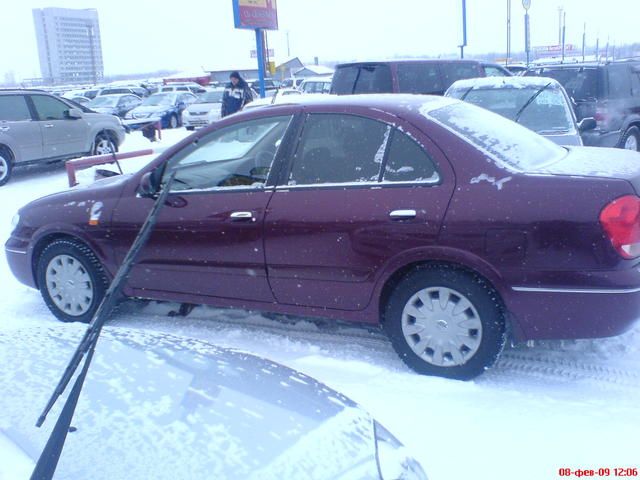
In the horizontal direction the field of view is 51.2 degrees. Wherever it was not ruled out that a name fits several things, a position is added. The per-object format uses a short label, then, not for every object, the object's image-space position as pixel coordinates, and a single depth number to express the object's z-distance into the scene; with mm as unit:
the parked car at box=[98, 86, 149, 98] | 35688
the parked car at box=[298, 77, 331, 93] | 26247
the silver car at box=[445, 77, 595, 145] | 7211
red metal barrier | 8906
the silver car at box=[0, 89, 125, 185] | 11695
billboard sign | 17062
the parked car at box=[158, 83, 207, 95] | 35744
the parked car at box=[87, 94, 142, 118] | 27377
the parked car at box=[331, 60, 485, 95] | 11805
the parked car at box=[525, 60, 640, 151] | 10031
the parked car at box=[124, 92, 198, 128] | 24688
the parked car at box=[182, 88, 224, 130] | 23297
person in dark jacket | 13062
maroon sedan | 3469
